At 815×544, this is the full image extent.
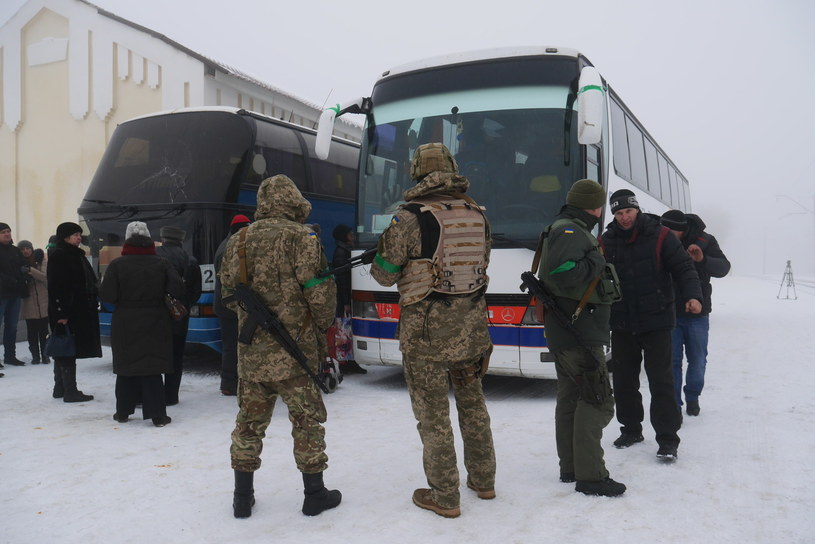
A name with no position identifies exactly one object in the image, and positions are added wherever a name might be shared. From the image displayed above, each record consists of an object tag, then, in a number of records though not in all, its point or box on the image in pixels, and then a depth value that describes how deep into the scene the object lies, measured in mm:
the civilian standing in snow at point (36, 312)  8558
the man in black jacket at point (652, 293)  4426
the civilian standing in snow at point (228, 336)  6062
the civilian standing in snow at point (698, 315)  5551
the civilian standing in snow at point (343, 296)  7215
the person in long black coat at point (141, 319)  5402
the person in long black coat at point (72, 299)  6039
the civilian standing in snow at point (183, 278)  6203
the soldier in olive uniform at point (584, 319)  3756
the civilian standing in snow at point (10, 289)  8203
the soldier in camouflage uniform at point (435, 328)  3518
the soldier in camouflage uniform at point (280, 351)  3539
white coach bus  5930
